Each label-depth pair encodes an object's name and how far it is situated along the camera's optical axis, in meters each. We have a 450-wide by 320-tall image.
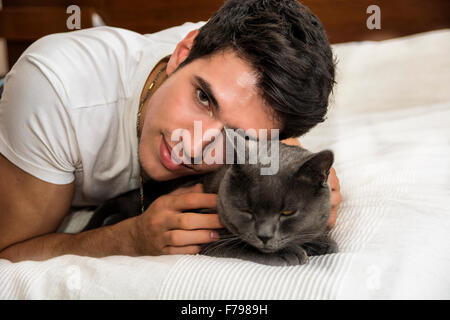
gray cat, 0.90
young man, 0.97
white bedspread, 0.75
